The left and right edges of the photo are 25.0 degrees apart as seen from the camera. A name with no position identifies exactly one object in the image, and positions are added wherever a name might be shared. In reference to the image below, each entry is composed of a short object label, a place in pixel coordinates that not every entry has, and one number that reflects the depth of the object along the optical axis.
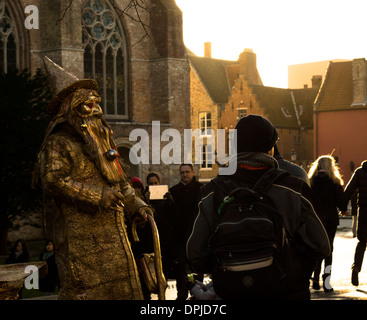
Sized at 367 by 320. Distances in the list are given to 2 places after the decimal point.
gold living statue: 6.12
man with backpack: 3.93
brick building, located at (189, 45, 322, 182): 54.59
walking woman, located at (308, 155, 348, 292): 11.05
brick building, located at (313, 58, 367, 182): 50.09
